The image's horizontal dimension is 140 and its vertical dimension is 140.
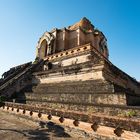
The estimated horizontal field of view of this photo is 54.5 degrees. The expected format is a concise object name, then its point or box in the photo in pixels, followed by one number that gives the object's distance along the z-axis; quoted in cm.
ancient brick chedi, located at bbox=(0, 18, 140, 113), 744
